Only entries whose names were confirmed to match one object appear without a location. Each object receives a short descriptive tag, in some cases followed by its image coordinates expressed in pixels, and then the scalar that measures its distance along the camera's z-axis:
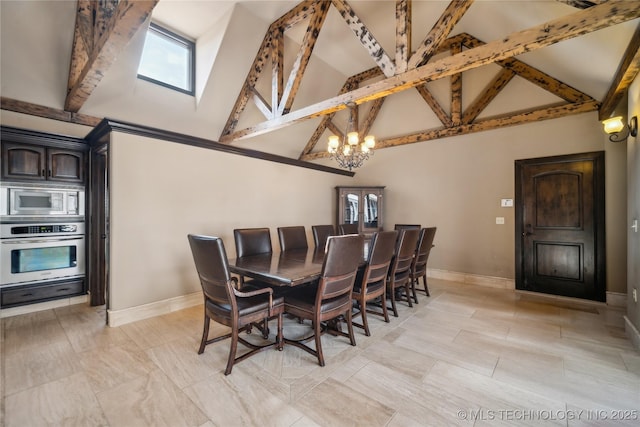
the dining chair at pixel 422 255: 3.68
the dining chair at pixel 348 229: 4.72
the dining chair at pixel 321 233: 4.25
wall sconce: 2.58
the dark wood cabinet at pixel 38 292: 3.12
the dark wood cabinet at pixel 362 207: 5.74
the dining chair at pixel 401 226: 4.58
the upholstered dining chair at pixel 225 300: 2.05
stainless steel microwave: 3.10
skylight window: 3.87
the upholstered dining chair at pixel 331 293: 2.16
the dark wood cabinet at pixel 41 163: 3.10
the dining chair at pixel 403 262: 3.20
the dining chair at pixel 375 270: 2.64
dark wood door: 3.80
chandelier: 3.86
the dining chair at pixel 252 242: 3.25
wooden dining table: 2.16
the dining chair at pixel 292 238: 3.78
